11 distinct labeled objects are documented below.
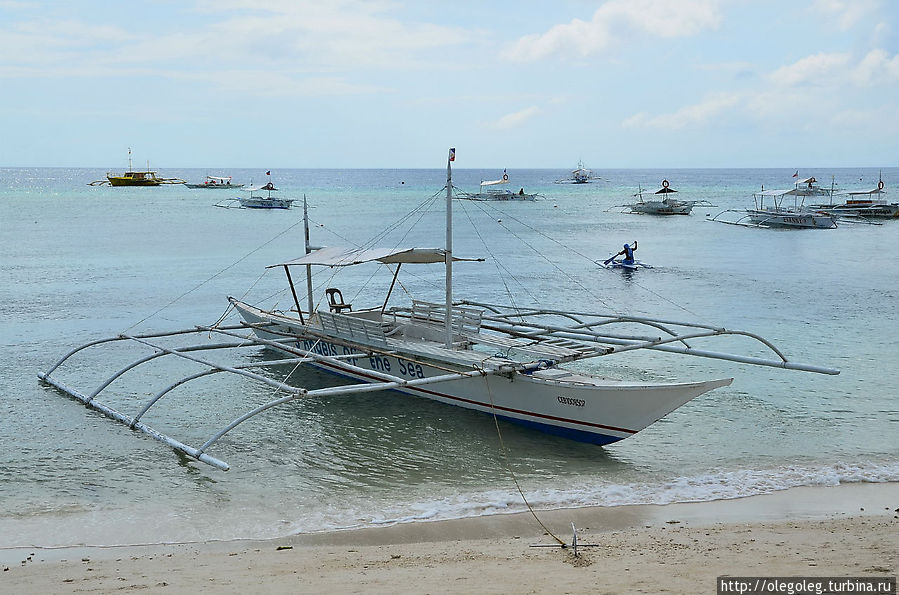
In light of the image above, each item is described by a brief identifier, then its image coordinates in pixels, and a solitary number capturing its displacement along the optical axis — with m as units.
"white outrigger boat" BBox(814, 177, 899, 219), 70.81
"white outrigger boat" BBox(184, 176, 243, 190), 129.62
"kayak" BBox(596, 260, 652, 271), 38.19
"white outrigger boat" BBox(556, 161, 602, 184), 174.62
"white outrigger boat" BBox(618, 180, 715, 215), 76.81
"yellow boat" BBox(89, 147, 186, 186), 134.75
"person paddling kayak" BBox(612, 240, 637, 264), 38.06
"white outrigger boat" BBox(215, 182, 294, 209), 84.75
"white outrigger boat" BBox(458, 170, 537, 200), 98.25
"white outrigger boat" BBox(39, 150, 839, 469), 12.64
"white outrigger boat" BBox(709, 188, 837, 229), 61.25
